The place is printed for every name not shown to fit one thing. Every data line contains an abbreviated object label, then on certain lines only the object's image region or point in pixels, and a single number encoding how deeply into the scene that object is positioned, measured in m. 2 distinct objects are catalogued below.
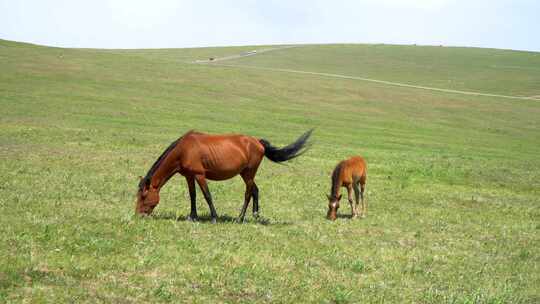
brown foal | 16.95
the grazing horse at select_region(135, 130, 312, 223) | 14.00
